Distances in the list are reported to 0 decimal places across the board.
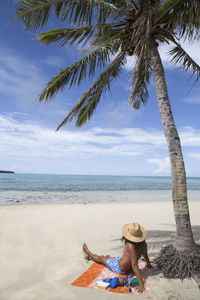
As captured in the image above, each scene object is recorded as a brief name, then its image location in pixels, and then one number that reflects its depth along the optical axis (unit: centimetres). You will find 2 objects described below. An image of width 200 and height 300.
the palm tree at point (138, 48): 404
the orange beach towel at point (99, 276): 343
